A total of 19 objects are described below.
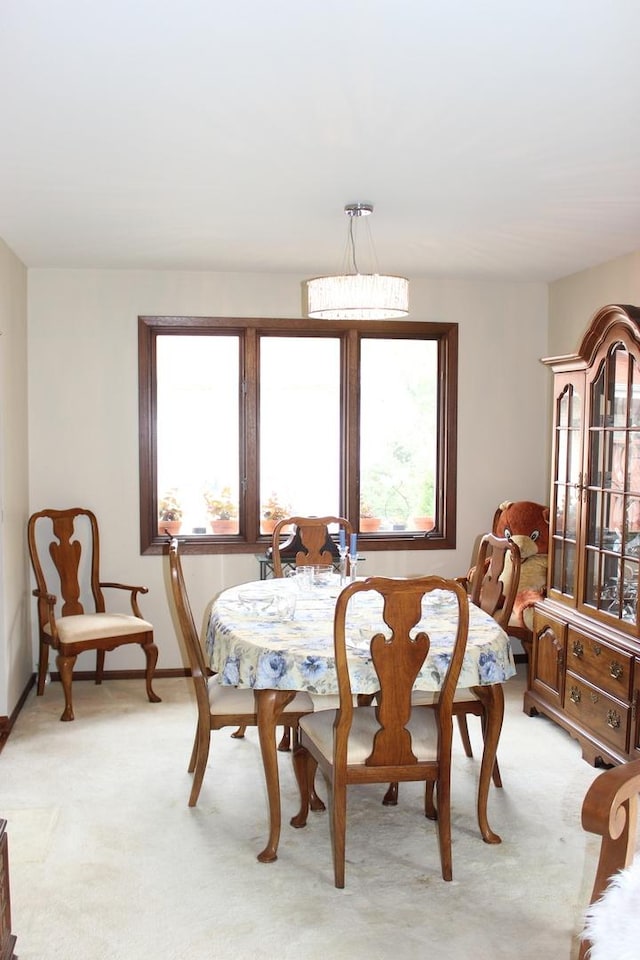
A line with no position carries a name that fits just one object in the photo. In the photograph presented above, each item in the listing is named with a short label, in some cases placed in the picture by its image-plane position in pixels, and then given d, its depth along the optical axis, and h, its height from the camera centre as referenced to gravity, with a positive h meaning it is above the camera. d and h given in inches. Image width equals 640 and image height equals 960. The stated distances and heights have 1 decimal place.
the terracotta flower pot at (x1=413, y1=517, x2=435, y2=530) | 224.4 -17.1
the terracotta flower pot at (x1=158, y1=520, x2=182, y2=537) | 214.5 -17.8
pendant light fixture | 138.9 +25.7
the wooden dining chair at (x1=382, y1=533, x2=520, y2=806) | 132.2 -24.1
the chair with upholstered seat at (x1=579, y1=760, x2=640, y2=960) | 63.4 -32.3
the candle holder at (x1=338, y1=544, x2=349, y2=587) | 157.6 -20.6
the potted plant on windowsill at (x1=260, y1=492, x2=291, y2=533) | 217.6 -14.0
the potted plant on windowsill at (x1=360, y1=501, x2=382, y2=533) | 221.6 -16.2
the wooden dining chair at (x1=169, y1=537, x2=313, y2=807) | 132.0 -37.0
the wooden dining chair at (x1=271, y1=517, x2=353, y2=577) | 180.4 -18.3
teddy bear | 194.4 -19.8
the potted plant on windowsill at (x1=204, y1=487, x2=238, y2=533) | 216.4 -13.4
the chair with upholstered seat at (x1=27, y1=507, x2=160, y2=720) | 184.9 -32.5
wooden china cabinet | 148.3 -17.7
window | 213.5 +6.7
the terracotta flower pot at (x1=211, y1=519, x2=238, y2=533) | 216.5 -17.4
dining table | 117.0 -27.6
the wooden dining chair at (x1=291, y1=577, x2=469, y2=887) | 107.4 -35.7
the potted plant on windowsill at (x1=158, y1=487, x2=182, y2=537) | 215.0 -14.1
